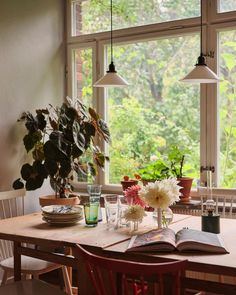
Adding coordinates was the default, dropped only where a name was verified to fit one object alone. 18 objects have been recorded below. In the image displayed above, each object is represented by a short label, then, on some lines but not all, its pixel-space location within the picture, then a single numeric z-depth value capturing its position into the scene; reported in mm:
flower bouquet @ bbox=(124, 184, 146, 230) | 2316
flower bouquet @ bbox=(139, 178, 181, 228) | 2256
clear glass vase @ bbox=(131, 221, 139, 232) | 2368
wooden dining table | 1803
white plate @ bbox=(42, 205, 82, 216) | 2518
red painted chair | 1584
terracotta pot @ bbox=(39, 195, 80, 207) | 3486
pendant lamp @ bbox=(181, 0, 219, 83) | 2609
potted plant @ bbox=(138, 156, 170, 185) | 3471
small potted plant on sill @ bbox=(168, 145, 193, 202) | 3434
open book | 1904
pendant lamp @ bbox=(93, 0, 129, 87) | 3047
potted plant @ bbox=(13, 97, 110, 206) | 3453
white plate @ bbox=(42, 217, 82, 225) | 2492
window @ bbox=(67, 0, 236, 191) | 3520
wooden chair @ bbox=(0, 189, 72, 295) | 2842
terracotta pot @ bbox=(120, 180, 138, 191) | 3430
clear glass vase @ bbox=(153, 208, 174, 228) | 2371
